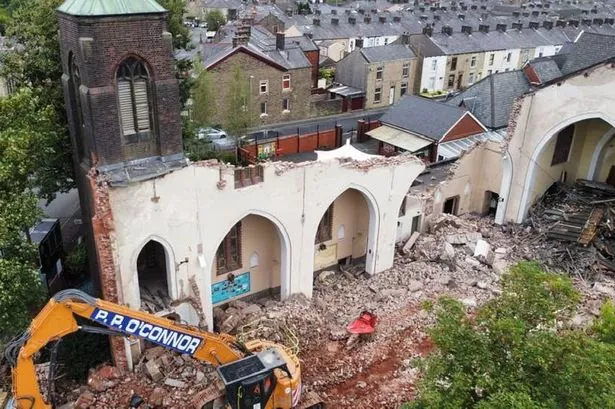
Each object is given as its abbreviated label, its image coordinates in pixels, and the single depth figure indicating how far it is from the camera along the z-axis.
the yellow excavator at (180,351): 14.32
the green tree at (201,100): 37.53
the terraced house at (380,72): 55.28
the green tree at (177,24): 28.08
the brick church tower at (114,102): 16.67
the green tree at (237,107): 42.56
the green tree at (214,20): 87.40
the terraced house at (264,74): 46.25
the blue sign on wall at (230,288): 22.38
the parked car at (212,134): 42.69
